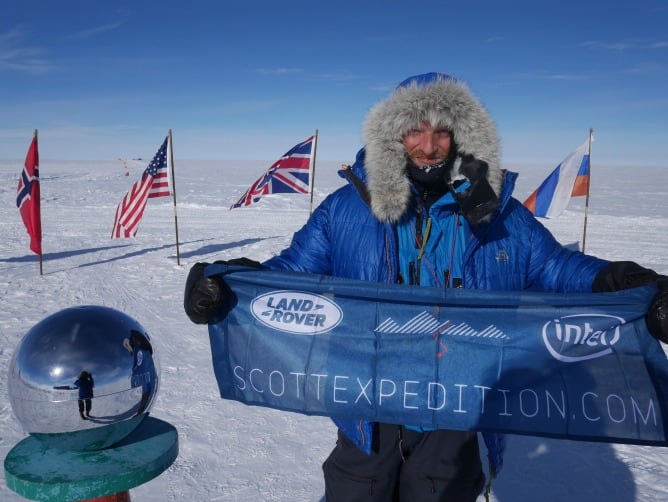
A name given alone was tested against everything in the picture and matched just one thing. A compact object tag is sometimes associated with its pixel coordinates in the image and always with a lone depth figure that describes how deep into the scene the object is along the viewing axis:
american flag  8.92
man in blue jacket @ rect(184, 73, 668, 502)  2.21
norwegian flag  8.38
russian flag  8.74
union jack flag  9.50
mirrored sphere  1.19
